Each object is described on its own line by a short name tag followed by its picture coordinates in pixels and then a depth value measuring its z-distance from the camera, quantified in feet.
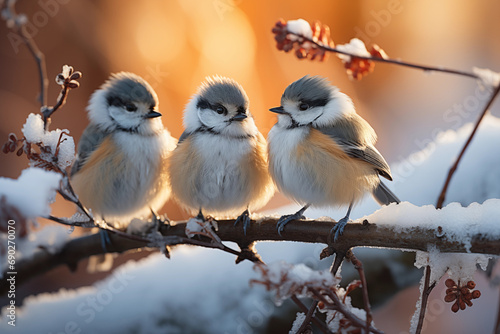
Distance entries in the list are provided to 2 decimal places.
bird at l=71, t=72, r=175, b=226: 5.89
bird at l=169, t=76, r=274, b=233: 5.81
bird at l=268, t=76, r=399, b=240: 5.74
